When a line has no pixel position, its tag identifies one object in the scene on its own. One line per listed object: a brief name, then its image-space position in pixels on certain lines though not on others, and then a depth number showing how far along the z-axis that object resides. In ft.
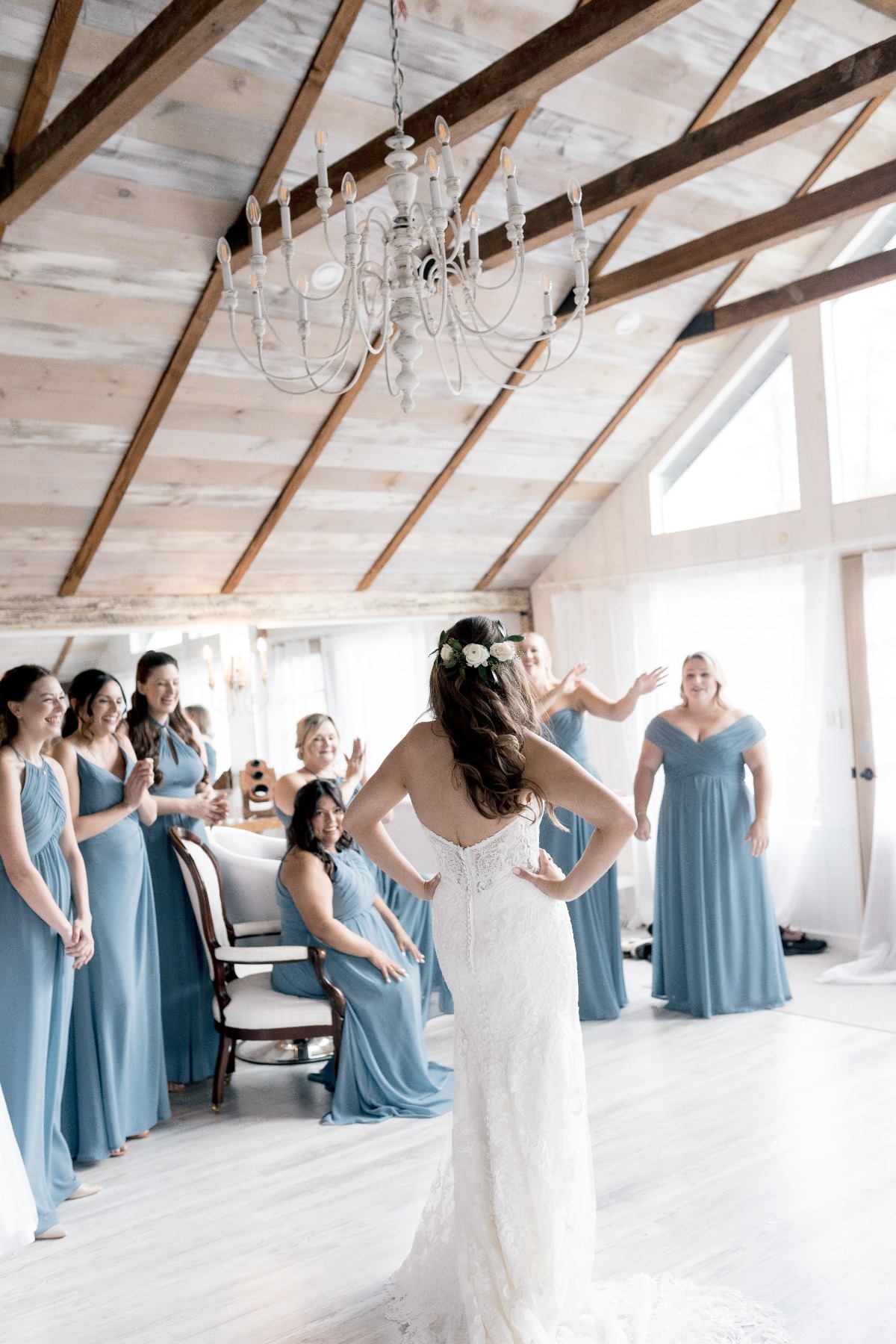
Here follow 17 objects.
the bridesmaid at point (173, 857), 14.30
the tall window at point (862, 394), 19.51
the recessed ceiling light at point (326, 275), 16.28
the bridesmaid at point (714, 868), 16.60
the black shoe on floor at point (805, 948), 19.74
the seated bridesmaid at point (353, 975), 13.24
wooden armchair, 13.26
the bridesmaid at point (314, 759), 15.47
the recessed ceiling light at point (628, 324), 19.47
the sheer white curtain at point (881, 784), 18.20
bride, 7.99
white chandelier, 9.62
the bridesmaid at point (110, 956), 12.41
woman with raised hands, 16.60
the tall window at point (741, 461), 21.18
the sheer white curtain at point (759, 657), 20.27
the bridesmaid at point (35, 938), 10.77
